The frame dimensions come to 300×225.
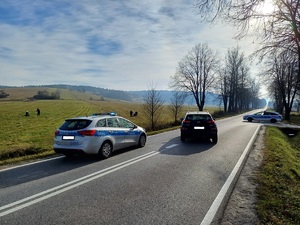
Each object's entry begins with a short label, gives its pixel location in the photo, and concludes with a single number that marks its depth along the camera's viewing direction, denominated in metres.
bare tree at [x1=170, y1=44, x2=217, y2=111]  45.81
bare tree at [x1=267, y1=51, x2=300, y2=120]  37.08
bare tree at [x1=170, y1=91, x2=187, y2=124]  33.17
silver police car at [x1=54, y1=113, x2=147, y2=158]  8.43
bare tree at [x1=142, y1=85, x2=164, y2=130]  28.73
